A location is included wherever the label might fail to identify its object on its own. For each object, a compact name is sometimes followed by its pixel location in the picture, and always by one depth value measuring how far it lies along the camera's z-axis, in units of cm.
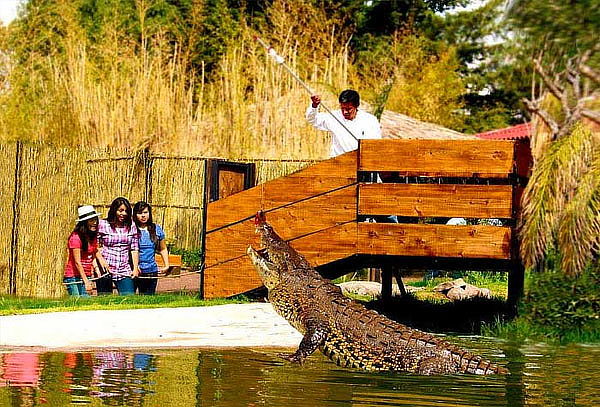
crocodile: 841
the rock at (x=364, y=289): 1436
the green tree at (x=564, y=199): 1051
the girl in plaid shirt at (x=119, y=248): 1302
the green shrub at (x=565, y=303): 1055
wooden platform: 1095
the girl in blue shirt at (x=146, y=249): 1341
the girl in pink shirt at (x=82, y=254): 1284
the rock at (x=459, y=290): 1423
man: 1212
